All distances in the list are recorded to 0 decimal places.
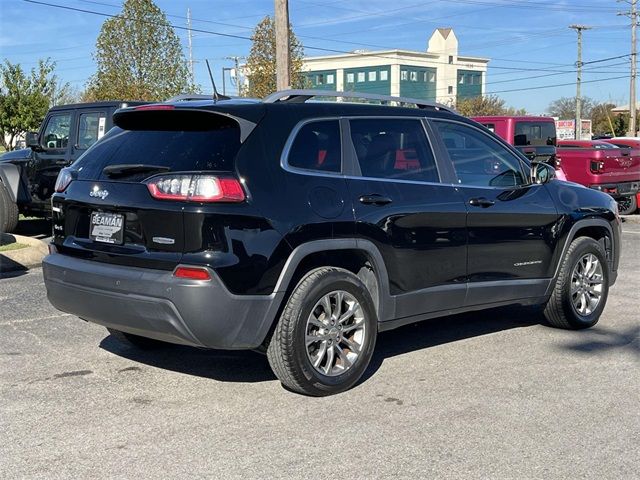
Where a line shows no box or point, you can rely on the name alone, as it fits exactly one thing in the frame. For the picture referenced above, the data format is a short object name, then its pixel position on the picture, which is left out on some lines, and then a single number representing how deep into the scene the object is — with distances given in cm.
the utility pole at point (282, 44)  1497
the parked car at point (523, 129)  1622
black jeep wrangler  1111
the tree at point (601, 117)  7319
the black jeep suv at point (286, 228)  430
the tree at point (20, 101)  3362
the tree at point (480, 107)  7575
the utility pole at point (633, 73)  4672
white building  10238
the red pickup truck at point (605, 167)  1496
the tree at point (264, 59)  3572
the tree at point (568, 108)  9340
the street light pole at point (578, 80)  4775
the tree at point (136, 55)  2997
